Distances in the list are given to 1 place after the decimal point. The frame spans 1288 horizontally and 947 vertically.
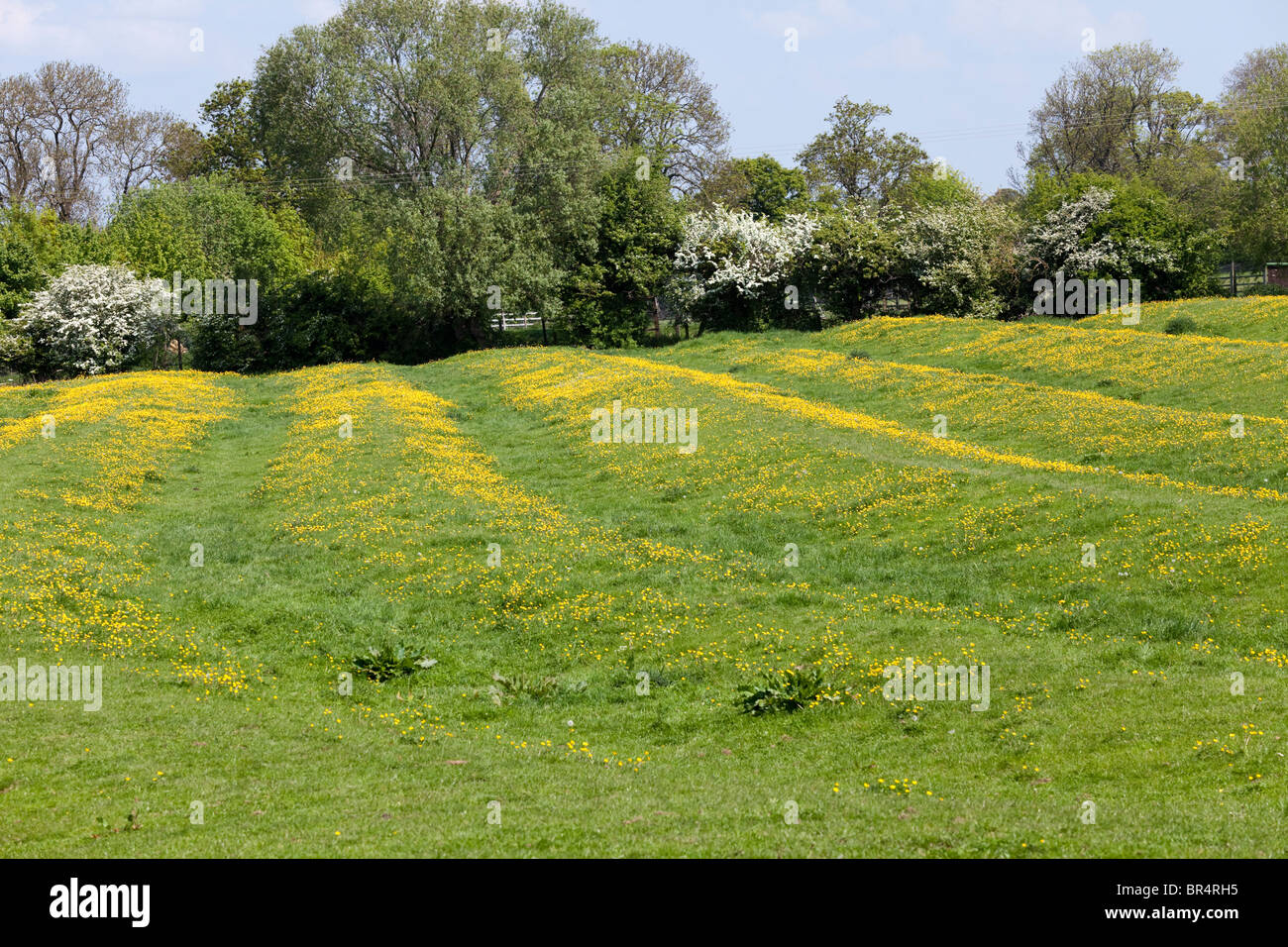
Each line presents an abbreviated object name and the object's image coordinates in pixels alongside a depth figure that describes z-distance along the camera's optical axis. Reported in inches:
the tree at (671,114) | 4325.8
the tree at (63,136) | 4104.3
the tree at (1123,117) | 4345.5
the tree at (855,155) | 4522.6
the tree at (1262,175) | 2982.3
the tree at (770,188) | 4040.4
